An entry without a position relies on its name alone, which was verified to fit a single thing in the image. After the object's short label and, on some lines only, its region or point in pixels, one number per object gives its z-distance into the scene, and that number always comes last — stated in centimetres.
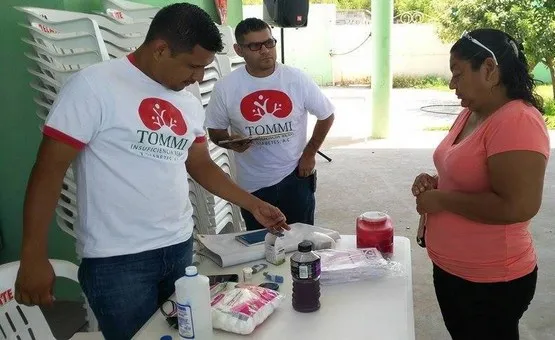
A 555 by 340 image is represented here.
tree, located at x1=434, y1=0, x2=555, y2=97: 805
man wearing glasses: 249
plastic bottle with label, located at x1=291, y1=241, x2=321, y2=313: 141
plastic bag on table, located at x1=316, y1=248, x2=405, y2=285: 163
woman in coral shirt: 150
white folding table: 138
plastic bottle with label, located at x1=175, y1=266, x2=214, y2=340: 126
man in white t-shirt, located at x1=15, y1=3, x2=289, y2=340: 138
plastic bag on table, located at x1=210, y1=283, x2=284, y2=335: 137
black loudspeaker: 517
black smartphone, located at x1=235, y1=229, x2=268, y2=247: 190
